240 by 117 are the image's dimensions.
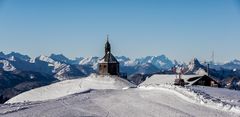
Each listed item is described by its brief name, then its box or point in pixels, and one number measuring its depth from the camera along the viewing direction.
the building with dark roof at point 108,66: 112.81
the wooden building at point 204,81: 99.88
